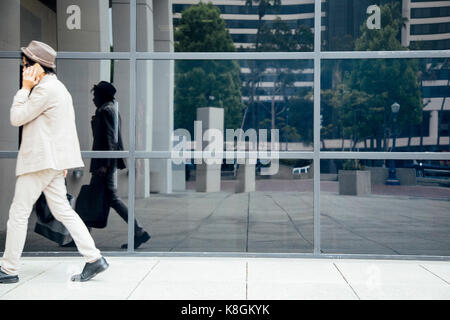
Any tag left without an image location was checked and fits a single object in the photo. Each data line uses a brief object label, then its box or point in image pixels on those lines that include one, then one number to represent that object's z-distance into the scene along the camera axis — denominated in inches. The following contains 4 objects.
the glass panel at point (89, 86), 240.8
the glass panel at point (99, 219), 239.1
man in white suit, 183.3
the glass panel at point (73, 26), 242.5
